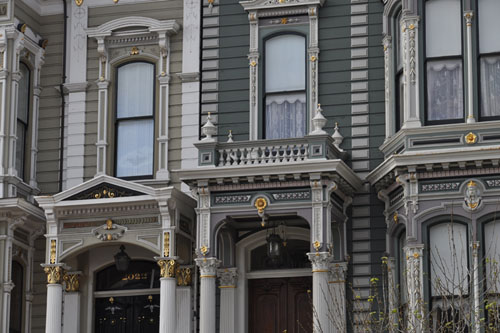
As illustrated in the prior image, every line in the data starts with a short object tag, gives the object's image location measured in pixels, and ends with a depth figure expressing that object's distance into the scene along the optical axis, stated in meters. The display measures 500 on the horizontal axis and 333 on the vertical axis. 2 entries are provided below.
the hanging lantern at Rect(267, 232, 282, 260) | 26.05
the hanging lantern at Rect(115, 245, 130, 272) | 26.98
